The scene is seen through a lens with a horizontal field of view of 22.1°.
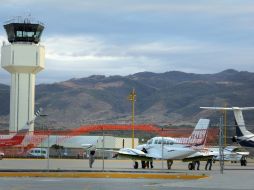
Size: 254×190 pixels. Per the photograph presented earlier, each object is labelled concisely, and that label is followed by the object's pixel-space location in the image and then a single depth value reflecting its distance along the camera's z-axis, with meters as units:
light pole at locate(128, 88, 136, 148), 80.03
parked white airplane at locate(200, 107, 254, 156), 65.01
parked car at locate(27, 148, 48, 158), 81.50
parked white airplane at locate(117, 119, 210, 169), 49.09
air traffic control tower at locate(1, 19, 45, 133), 95.69
